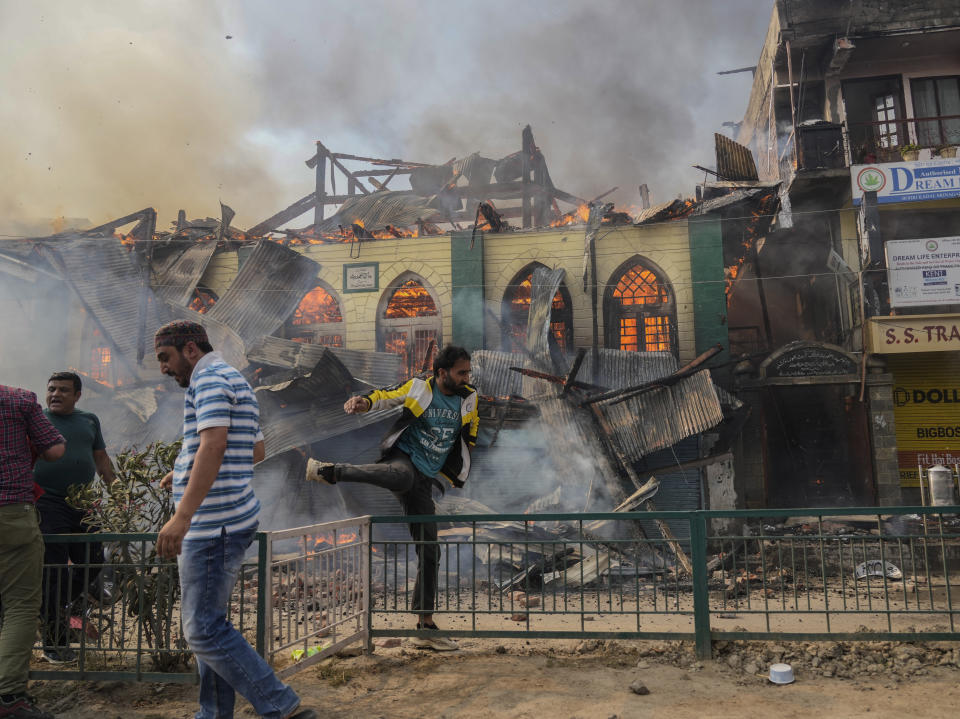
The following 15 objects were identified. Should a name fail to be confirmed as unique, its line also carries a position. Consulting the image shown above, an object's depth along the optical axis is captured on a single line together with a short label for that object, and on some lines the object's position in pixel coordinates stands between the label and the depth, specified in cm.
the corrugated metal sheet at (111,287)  1451
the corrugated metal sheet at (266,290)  1409
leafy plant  397
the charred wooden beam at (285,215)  1572
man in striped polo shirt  274
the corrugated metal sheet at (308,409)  1242
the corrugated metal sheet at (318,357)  1298
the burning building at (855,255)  1284
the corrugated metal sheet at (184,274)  1455
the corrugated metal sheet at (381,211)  1566
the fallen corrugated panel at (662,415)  1170
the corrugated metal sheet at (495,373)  1270
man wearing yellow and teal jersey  463
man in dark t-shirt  492
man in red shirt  339
